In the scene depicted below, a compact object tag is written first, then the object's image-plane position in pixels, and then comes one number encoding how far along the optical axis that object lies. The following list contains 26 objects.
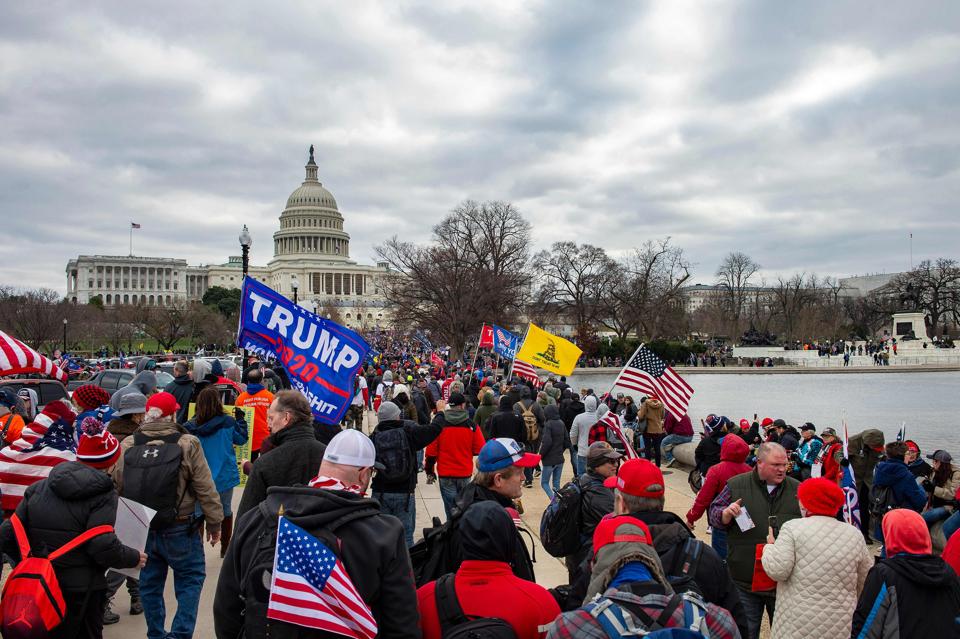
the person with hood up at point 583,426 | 10.28
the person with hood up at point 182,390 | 7.99
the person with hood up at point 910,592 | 3.60
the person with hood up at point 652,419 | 13.16
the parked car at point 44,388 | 15.46
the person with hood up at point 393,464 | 6.62
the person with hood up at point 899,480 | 6.48
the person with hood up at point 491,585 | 2.87
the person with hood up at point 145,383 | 9.46
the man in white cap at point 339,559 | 2.81
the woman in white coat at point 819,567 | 4.14
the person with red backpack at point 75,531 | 4.09
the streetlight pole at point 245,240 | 16.66
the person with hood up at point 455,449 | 8.19
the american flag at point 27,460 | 5.29
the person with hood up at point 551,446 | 10.22
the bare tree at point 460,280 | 49.00
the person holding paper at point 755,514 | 4.86
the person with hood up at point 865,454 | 8.25
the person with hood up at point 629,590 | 2.42
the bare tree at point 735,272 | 91.12
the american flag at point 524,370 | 16.28
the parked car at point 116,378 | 19.92
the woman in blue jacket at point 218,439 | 6.44
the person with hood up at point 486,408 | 11.65
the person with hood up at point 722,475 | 5.56
